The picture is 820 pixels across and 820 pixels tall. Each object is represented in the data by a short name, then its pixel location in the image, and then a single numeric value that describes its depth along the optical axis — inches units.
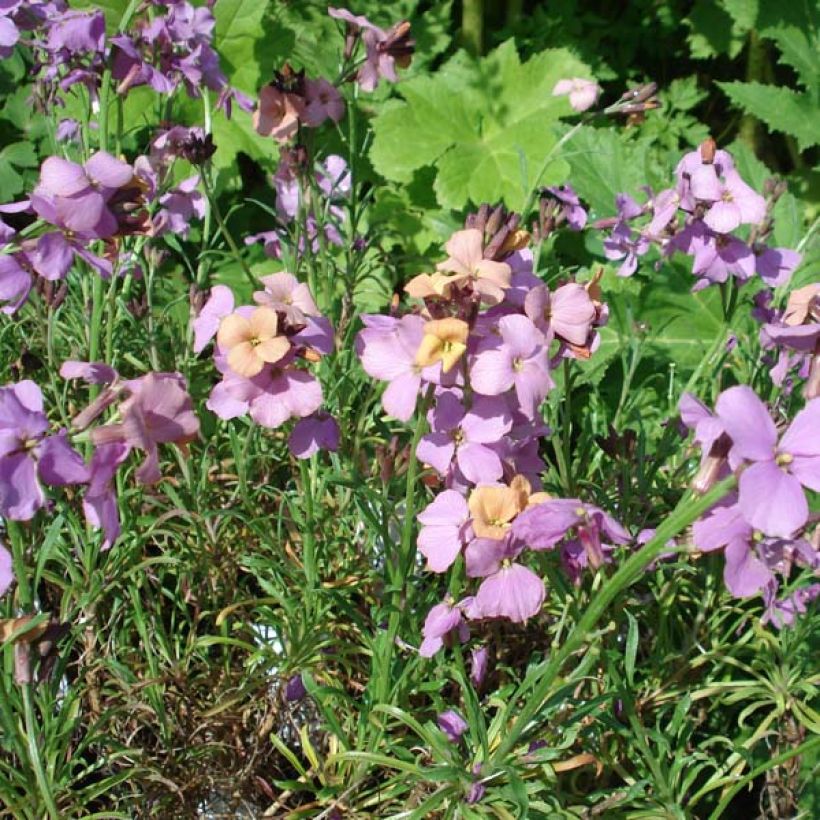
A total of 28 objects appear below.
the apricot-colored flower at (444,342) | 13.4
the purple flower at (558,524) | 13.5
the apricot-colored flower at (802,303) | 14.7
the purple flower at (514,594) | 14.6
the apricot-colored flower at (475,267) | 13.7
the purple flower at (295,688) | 18.3
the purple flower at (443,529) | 14.7
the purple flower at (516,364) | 13.8
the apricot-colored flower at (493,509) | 14.1
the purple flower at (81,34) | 18.4
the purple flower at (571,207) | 22.2
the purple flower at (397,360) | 14.1
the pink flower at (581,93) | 23.8
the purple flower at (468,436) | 14.4
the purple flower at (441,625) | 15.7
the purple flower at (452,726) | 16.5
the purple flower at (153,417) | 12.9
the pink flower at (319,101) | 18.9
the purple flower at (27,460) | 12.7
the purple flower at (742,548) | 12.7
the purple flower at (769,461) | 11.7
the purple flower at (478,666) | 17.3
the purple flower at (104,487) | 13.0
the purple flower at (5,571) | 12.9
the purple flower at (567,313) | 14.4
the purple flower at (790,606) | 17.5
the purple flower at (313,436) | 15.9
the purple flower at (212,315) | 15.3
